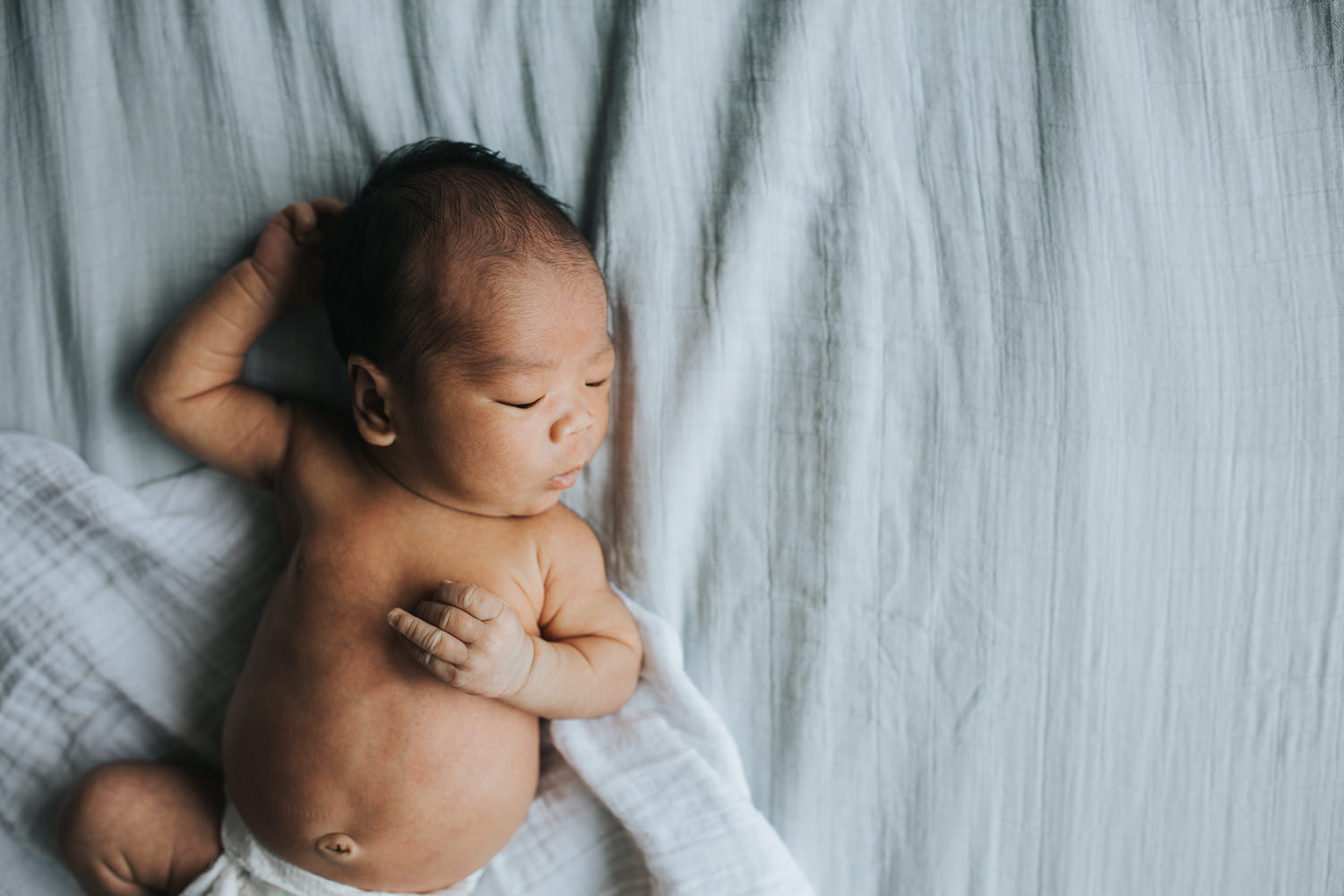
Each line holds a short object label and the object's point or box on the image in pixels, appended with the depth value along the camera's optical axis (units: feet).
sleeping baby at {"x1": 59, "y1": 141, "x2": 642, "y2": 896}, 1.68
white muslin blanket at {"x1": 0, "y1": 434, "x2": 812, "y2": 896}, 1.82
